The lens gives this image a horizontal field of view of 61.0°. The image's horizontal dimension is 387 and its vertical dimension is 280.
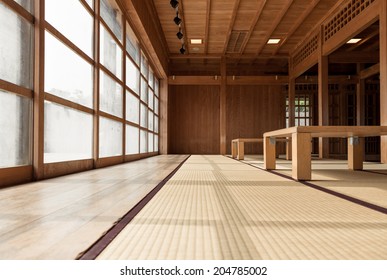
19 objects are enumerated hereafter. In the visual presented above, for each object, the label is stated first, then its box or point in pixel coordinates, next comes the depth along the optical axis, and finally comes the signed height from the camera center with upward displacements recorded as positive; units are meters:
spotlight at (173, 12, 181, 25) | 6.11 +2.32
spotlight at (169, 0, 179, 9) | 5.27 +2.28
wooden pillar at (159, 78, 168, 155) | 9.63 +0.71
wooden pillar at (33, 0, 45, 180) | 2.47 +0.40
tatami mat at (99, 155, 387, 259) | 0.93 -0.30
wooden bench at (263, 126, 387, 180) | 2.62 +0.05
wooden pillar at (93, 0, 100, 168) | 3.76 +0.59
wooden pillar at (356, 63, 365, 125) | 9.01 +1.35
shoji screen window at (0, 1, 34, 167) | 2.13 +0.40
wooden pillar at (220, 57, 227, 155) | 9.77 +1.17
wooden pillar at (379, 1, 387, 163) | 4.78 +1.21
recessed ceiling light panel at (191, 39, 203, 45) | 8.40 +2.66
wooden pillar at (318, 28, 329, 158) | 7.08 +1.27
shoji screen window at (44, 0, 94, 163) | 2.76 +0.59
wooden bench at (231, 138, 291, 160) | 5.71 -0.09
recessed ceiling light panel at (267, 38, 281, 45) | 8.39 +2.66
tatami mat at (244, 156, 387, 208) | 1.94 -0.30
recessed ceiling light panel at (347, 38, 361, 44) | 7.38 +2.36
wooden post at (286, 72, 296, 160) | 9.13 +1.27
